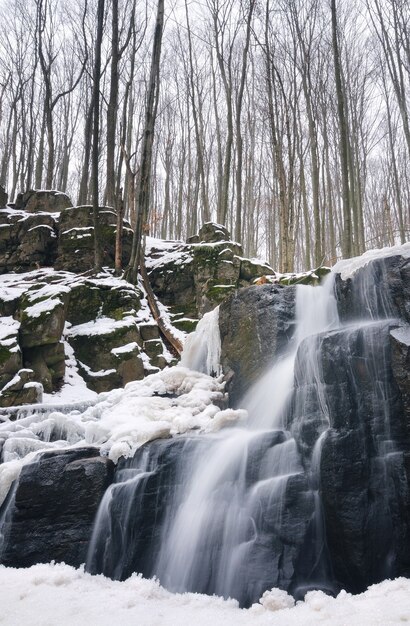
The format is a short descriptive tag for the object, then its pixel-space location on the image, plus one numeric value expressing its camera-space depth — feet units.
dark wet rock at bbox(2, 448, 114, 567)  12.37
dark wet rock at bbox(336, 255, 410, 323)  14.08
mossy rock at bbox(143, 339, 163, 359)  29.50
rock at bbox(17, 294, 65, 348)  26.96
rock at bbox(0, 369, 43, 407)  23.71
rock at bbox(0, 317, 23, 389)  24.70
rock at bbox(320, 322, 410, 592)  9.91
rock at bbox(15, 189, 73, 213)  42.83
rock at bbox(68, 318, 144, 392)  27.68
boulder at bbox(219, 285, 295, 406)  18.40
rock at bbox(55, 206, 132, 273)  36.24
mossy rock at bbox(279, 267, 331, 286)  29.13
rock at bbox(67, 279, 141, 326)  31.17
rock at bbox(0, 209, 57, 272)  36.91
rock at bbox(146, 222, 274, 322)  34.19
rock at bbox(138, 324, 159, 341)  30.37
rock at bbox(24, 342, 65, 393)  26.32
